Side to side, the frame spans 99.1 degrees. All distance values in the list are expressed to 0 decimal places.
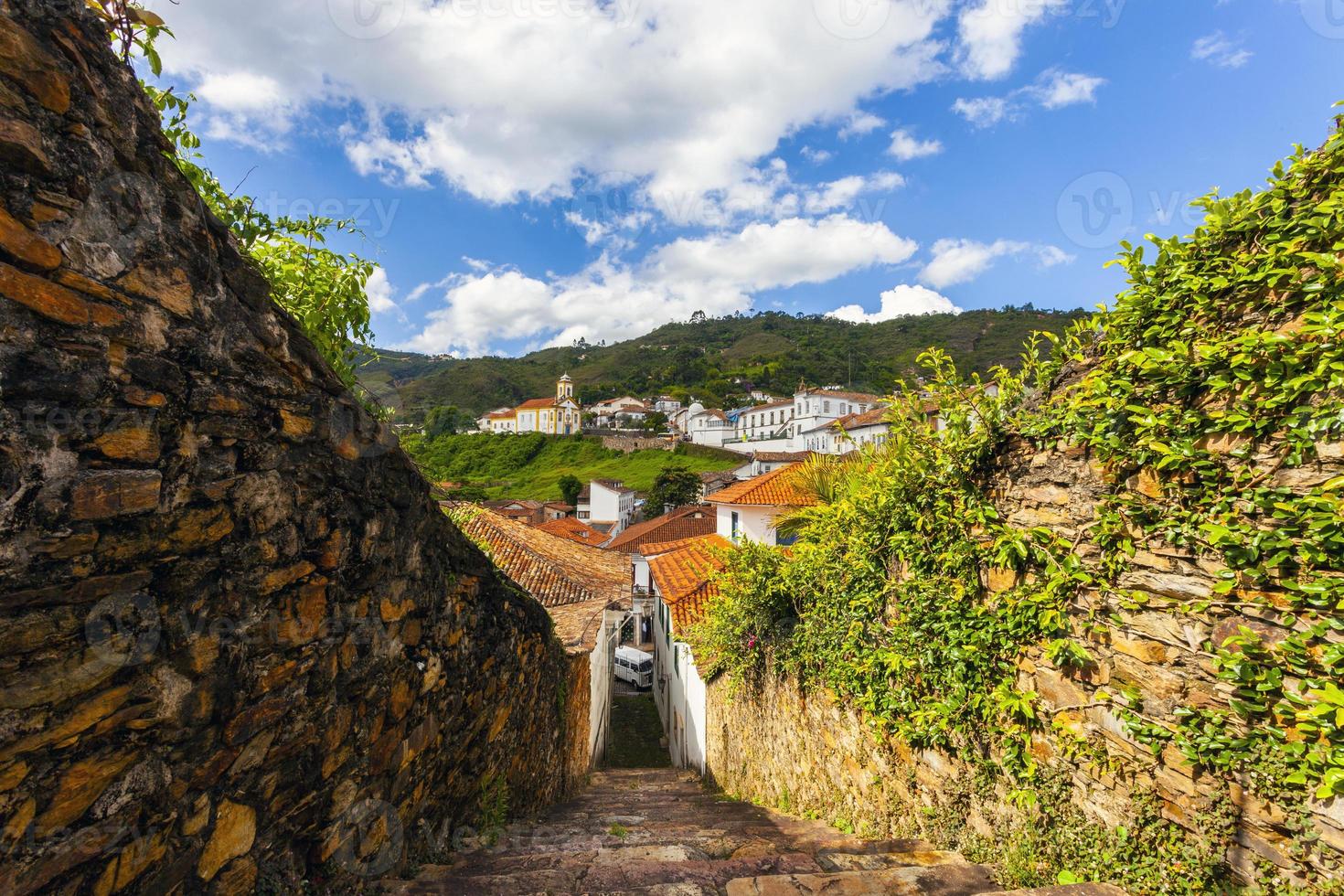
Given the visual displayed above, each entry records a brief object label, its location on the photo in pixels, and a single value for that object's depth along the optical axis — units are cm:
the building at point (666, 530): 2825
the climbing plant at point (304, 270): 284
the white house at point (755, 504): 1609
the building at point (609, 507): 4528
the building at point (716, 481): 4719
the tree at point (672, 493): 4684
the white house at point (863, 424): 4128
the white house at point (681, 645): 1186
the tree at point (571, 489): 5480
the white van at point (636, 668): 2202
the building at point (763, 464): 4819
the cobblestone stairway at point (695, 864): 291
